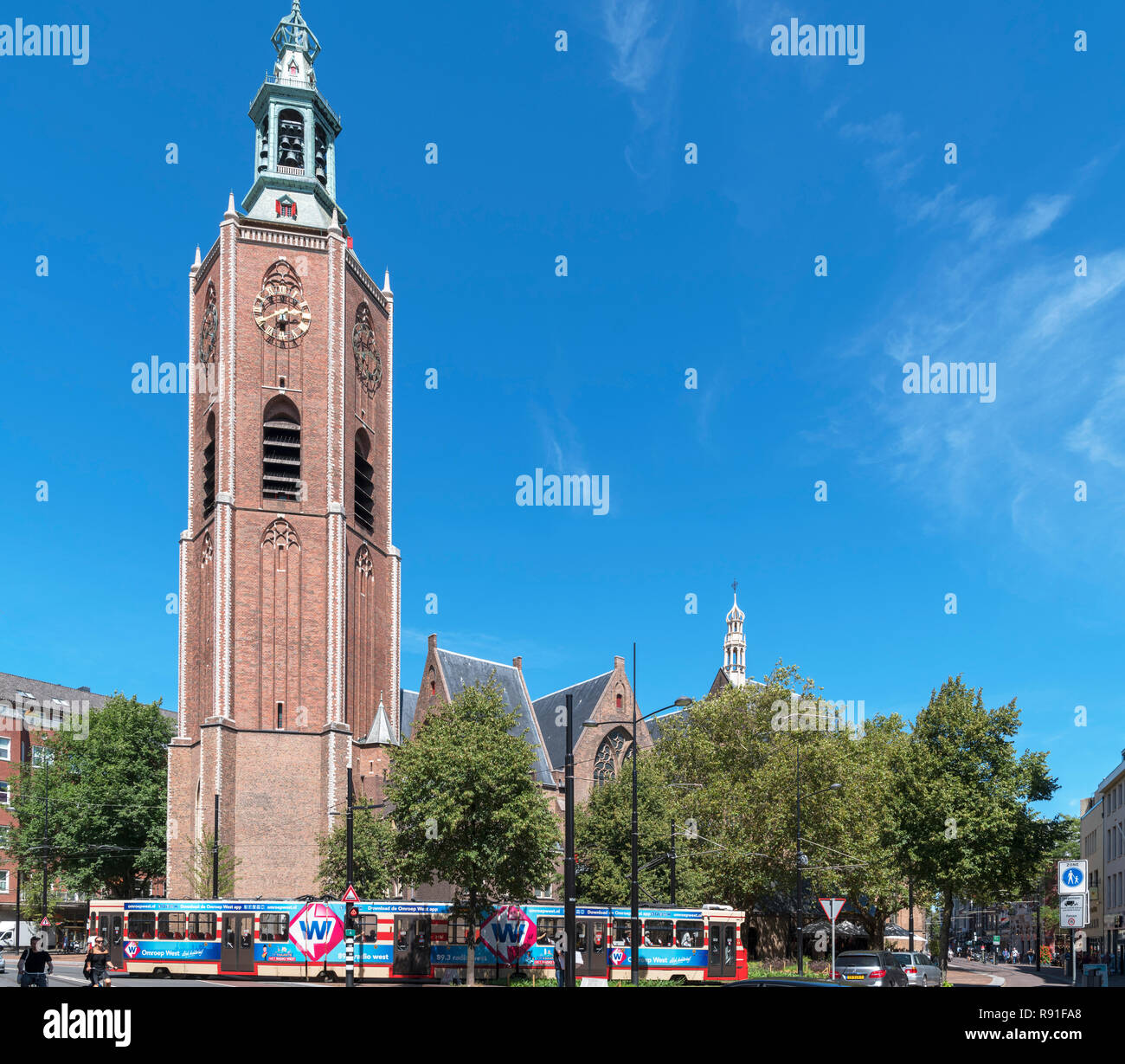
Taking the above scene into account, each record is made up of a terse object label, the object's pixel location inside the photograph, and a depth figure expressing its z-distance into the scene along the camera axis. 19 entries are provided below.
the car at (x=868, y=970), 32.62
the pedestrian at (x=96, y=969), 27.75
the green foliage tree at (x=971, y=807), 49.25
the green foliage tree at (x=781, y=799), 54.47
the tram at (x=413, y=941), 38.78
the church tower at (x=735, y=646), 154.00
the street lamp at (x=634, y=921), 29.38
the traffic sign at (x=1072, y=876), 22.61
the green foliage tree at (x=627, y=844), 54.78
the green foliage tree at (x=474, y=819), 39.97
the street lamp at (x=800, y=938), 40.91
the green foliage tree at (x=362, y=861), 54.59
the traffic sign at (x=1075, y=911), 23.08
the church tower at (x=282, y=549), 59.34
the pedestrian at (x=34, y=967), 22.78
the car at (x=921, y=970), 40.51
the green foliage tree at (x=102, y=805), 64.62
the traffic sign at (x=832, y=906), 30.84
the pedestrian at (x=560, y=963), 33.22
